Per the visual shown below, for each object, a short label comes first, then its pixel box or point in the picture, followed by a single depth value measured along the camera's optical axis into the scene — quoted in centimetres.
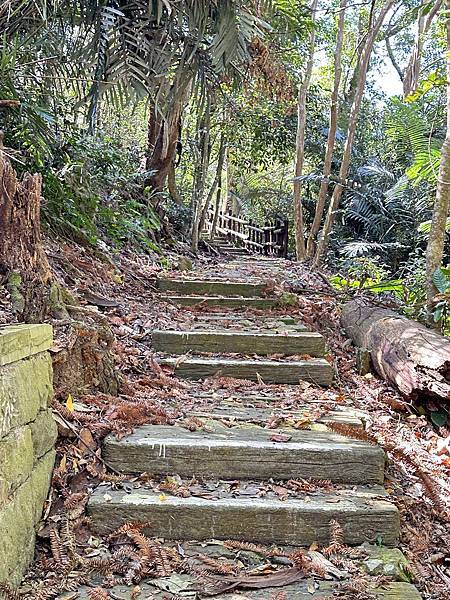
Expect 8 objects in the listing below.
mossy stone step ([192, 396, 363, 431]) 237
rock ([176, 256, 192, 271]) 577
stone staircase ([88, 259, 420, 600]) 180
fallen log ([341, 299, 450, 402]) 264
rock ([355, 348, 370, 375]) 347
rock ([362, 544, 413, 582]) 164
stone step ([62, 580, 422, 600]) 150
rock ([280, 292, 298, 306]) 427
